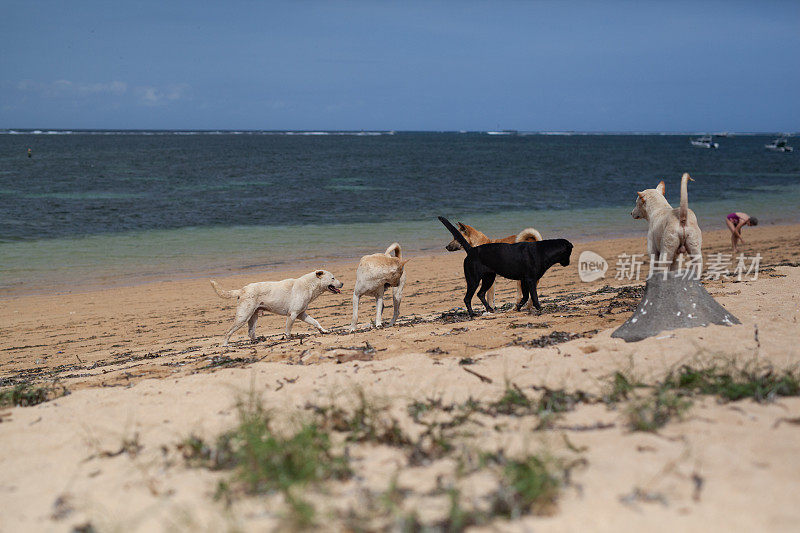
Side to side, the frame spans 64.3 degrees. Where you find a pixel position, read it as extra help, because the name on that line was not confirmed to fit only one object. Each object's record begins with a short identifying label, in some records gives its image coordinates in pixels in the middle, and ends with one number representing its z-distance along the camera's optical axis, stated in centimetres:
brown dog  957
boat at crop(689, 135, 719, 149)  10844
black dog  845
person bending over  1566
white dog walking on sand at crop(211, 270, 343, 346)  866
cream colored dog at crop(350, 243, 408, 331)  883
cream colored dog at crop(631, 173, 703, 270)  688
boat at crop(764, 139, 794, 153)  9531
